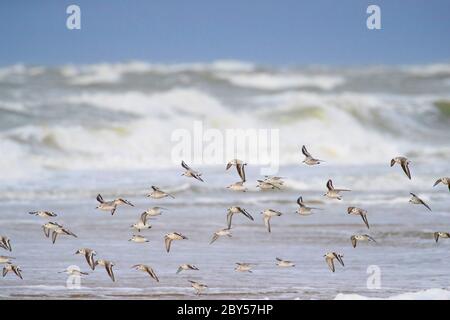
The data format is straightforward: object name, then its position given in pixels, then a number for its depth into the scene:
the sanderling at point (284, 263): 15.32
